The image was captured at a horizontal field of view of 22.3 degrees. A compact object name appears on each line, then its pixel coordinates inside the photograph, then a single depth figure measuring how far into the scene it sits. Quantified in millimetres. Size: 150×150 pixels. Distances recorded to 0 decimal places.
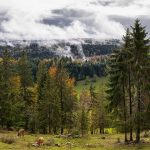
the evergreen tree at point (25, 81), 81625
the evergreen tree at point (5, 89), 72438
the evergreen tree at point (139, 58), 50219
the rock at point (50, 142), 49962
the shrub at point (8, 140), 48200
